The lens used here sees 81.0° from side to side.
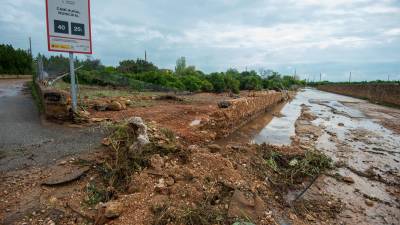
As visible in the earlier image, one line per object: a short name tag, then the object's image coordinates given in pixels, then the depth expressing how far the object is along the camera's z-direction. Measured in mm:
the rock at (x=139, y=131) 3990
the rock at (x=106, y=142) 4395
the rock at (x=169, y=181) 3268
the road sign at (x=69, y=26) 5832
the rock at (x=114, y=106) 9027
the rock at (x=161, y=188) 3090
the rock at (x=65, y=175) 3229
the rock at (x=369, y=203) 4062
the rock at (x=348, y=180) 4882
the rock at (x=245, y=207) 2811
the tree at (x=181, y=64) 52056
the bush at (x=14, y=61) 30906
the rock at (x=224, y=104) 9447
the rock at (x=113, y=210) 2613
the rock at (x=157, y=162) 3605
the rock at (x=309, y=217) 3371
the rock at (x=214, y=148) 5420
